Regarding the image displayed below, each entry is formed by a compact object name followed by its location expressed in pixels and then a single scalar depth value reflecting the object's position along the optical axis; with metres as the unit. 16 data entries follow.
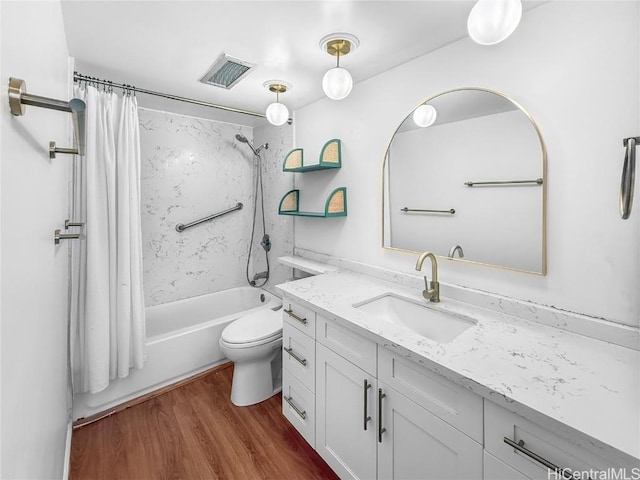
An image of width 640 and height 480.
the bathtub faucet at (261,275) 3.03
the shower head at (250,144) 2.93
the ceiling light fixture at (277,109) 1.91
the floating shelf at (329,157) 2.07
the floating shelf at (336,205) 2.03
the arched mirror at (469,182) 1.26
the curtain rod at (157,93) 1.81
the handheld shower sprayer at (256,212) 2.98
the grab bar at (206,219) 2.73
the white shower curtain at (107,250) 1.80
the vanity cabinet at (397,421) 0.78
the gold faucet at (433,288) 1.45
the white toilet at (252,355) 1.95
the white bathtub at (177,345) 1.98
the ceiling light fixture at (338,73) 1.42
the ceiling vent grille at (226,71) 1.69
